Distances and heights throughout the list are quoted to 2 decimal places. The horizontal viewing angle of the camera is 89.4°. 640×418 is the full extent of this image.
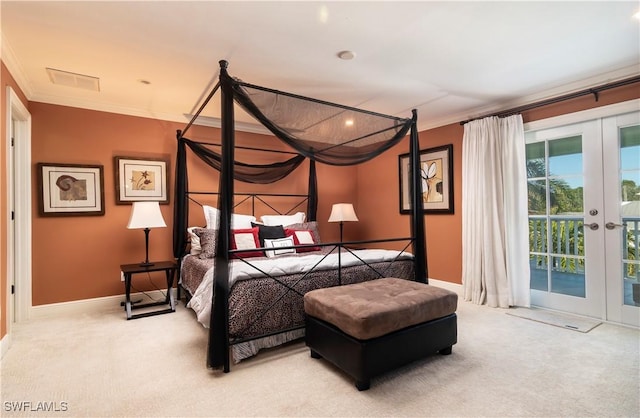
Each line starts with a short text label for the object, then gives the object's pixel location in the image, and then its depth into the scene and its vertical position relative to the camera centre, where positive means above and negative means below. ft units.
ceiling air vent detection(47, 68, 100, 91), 9.51 +4.19
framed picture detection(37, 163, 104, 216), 11.32 +0.96
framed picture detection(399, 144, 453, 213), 14.10 +1.40
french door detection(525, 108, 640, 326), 9.76 -0.30
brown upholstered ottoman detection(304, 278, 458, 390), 6.49 -2.53
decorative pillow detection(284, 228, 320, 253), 13.01 -1.02
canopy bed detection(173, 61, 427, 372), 7.26 -1.41
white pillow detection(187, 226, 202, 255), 12.36 -1.14
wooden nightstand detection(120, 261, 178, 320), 11.00 -2.28
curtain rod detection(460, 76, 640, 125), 9.45 +3.61
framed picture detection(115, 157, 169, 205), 12.51 +1.37
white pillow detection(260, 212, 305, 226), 14.15 -0.32
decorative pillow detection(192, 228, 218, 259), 11.64 -1.05
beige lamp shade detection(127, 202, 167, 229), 11.23 -0.06
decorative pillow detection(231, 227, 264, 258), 11.42 -0.99
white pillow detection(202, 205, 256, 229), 12.80 -0.26
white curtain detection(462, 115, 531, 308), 11.65 -0.25
